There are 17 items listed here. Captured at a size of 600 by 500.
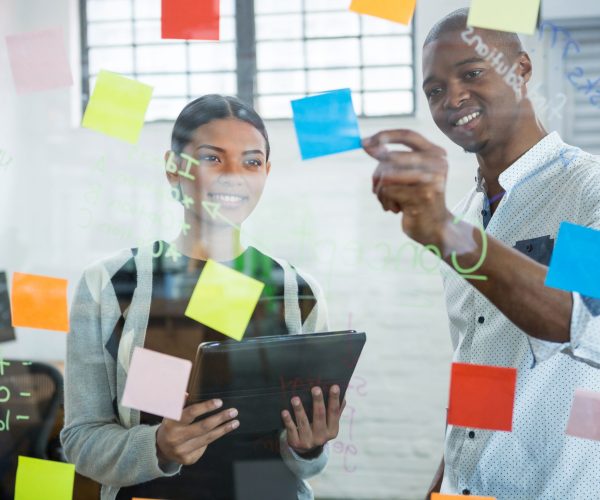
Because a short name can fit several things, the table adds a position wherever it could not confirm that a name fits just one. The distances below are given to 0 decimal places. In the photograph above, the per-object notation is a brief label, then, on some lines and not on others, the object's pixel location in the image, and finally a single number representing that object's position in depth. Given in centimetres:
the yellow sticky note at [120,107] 123
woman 121
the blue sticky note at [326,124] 117
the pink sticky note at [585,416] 114
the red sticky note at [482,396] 115
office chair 130
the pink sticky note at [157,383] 121
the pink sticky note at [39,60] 125
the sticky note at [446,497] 119
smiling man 112
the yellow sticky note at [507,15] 112
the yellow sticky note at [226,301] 121
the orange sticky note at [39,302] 128
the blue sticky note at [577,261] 108
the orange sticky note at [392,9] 117
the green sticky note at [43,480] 130
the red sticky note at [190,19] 122
